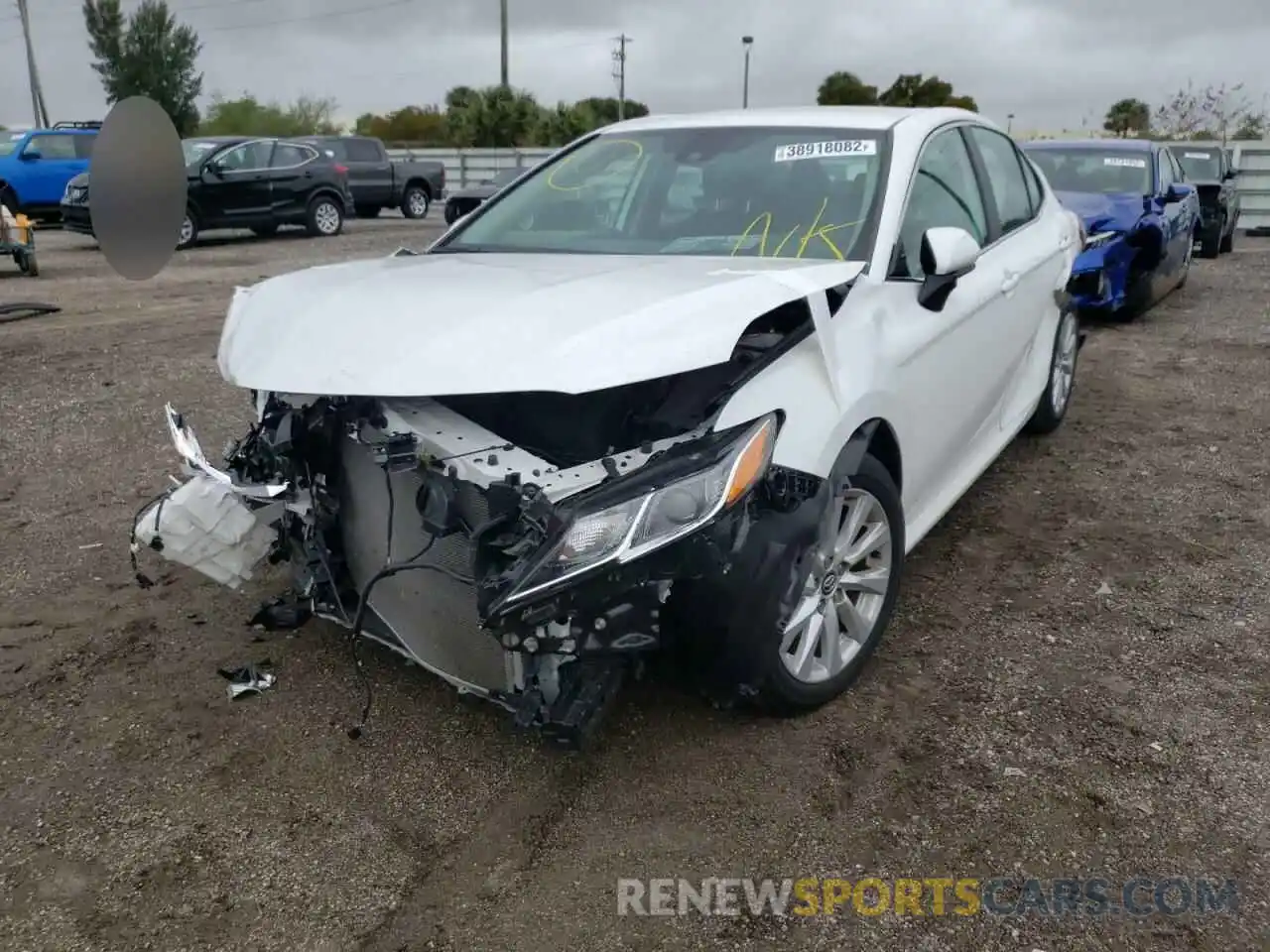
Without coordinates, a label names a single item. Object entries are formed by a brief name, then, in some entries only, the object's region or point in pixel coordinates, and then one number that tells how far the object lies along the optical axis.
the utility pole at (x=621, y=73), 54.65
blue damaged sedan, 8.55
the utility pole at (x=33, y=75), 42.69
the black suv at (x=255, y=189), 15.60
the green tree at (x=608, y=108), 35.44
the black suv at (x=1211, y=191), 13.79
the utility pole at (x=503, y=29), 32.88
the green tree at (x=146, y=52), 46.41
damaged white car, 2.38
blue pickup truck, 18.33
